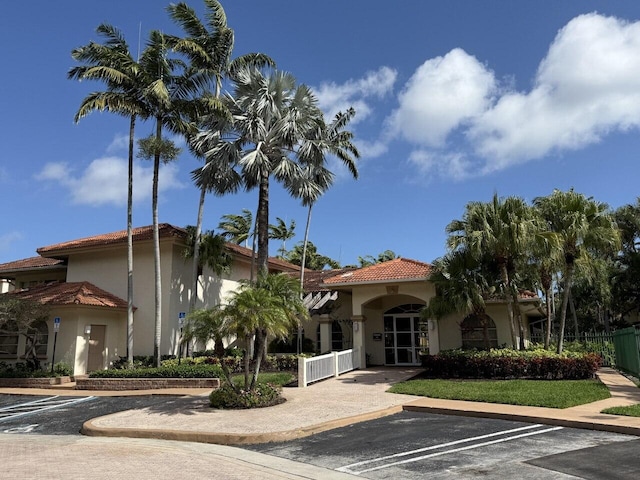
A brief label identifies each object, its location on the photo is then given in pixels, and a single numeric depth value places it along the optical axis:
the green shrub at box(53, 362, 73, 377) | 20.97
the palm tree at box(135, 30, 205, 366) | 21.02
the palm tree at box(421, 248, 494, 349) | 18.23
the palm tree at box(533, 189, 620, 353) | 18.09
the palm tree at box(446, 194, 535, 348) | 17.80
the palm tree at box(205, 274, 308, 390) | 12.80
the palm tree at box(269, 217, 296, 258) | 42.54
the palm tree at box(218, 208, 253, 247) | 39.25
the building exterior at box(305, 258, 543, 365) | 22.00
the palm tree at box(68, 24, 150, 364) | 20.06
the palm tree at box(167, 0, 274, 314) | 21.97
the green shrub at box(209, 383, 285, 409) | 13.43
